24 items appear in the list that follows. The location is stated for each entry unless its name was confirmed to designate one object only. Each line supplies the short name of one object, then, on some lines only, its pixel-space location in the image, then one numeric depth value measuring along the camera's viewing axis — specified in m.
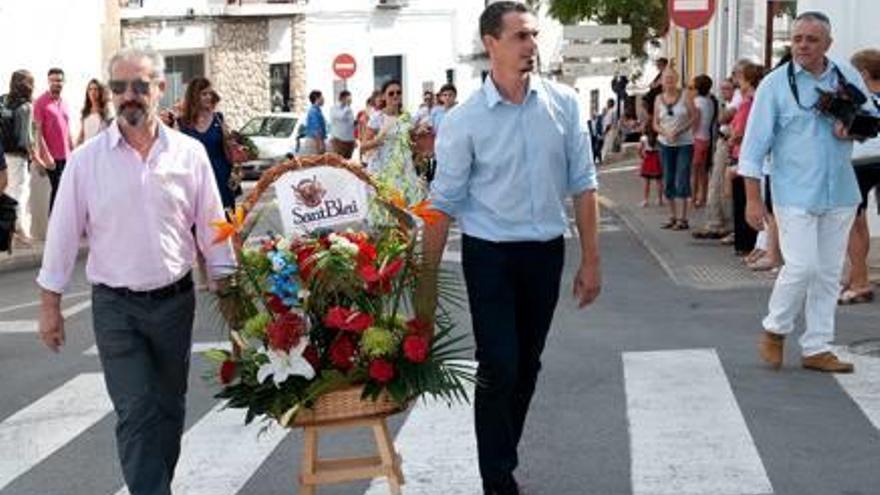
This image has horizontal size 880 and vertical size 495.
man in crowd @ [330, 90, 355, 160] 28.06
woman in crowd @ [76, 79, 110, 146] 17.02
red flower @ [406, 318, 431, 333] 5.71
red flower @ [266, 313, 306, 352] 5.52
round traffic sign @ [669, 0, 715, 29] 19.16
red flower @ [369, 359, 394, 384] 5.53
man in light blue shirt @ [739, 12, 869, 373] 8.05
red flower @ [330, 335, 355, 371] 5.60
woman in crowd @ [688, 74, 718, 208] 17.55
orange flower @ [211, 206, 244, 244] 5.71
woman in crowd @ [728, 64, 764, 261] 13.61
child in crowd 19.62
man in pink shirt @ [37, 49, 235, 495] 5.70
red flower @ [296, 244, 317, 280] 5.62
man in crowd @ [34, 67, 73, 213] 17.27
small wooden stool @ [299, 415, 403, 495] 5.68
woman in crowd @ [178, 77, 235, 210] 12.63
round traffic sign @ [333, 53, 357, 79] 41.09
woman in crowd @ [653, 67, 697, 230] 16.98
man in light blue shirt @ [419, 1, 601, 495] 5.97
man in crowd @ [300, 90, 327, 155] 30.45
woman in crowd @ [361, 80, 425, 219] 6.64
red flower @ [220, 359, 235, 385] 5.73
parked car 34.12
